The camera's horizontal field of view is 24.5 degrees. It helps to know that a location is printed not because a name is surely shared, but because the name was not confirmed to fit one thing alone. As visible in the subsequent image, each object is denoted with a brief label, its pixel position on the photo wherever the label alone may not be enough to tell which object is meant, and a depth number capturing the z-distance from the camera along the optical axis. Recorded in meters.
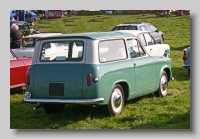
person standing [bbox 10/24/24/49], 11.90
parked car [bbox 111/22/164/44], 15.07
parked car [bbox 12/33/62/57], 11.70
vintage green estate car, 7.18
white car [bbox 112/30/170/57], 11.96
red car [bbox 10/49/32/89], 9.48
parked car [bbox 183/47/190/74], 11.62
